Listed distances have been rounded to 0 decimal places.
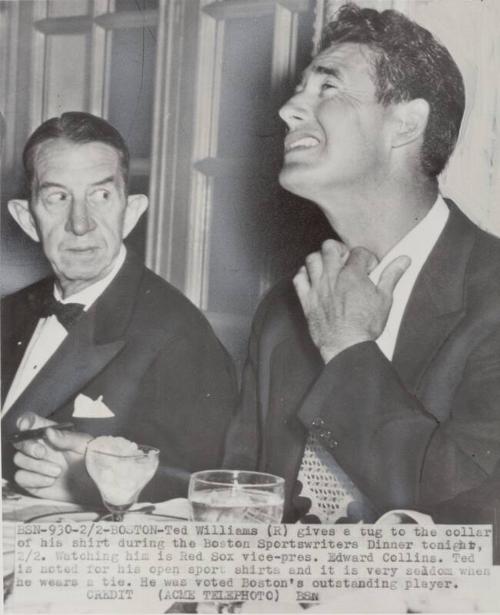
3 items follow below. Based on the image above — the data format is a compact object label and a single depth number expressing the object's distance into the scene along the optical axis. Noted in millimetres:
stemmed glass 1421
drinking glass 1420
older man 1440
